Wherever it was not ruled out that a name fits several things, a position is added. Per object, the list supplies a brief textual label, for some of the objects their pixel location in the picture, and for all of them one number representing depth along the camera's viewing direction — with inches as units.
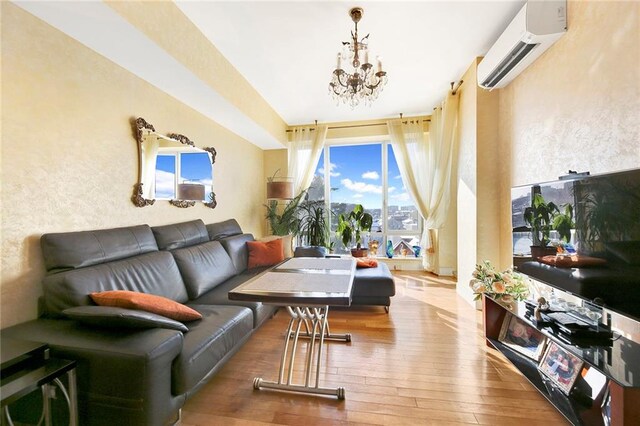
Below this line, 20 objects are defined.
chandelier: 83.2
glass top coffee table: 55.5
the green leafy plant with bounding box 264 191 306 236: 183.6
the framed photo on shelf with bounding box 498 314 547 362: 71.4
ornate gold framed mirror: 91.4
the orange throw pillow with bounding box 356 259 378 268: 130.9
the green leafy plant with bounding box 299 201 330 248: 182.2
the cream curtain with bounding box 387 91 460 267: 161.3
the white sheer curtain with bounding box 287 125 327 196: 188.9
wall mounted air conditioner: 75.9
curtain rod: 184.1
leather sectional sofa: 46.3
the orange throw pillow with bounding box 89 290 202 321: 56.8
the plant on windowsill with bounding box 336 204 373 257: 177.0
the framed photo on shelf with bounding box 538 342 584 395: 57.8
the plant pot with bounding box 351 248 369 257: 175.6
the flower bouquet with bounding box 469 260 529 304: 84.2
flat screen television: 48.8
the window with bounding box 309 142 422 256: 193.9
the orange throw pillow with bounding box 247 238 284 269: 124.5
